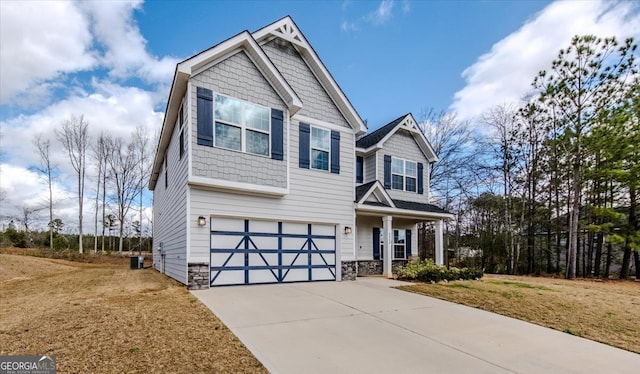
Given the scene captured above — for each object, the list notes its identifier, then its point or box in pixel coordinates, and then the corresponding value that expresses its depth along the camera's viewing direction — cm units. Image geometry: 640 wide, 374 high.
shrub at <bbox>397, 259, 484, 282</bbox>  1097
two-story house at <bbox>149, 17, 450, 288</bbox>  877
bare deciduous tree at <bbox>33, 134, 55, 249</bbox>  2575
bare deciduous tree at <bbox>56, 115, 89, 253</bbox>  2580
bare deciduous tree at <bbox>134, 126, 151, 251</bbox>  2906
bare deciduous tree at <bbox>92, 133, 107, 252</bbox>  2741
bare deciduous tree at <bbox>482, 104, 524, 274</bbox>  1883
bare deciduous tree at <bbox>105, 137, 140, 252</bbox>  2841
